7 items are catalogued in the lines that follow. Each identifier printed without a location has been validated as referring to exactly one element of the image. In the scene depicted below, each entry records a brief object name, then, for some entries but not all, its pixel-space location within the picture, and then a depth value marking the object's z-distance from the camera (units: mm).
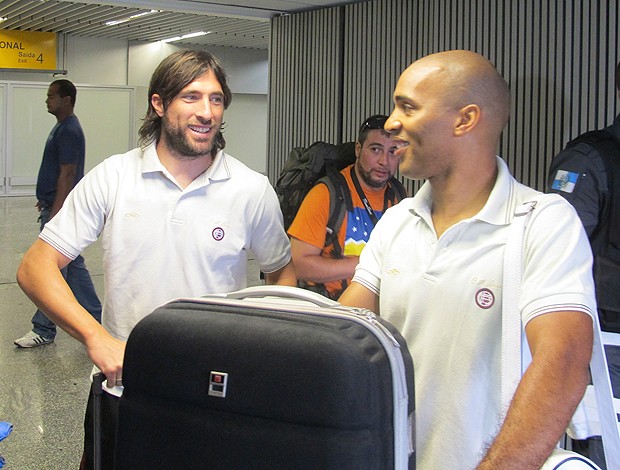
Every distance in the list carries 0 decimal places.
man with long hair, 2479
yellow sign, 17781
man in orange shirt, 3771
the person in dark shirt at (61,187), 6277
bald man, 1638
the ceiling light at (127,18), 14703
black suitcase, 1355
